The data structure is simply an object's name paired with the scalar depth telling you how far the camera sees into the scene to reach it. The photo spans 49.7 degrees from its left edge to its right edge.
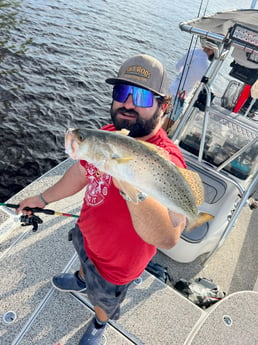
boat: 3.14
